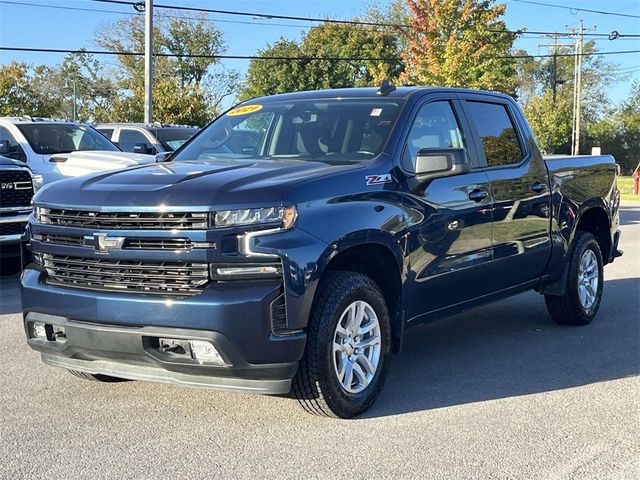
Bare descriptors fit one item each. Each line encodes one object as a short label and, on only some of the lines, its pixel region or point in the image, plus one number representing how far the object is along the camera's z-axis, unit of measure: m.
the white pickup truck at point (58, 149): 11.35
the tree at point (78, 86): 58.53
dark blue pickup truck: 3.95
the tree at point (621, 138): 55.60
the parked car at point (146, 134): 15.75
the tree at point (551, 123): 55.16
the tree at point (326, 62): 48.06
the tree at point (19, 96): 37.94
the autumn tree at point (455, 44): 33.84
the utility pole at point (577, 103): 50.36
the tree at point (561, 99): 55.56
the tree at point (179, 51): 54.31
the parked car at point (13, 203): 8.88
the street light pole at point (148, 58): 22.20
